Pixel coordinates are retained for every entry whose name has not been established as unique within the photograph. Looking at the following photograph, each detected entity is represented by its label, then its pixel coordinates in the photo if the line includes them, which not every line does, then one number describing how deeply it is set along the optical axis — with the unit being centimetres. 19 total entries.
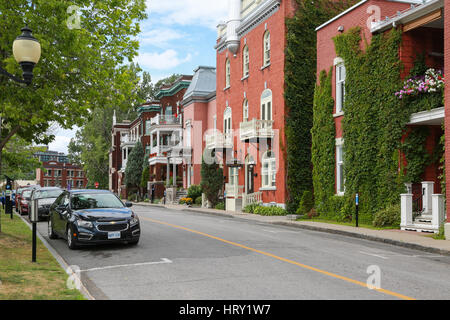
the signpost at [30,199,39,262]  1030
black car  1205
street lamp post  858
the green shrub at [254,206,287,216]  2655
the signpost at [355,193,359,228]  1853
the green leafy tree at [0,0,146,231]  1242
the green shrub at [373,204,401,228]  1805
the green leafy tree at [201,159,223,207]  3509
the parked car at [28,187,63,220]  2197
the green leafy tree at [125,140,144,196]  6056
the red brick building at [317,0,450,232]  1709
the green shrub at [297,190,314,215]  2592
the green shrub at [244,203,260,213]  2920
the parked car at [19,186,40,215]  2729
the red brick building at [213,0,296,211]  2773
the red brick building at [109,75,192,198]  5188
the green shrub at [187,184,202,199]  4084
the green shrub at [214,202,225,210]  3333
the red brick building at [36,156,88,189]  13775
